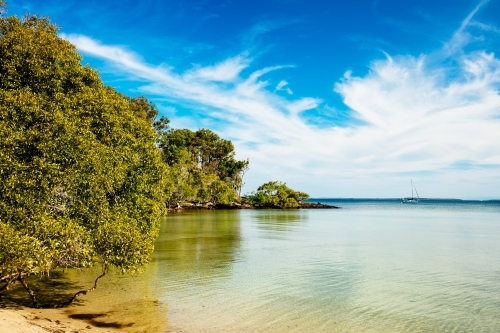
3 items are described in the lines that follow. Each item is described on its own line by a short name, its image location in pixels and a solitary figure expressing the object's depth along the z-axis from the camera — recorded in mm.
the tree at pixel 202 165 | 81938
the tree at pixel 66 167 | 11984
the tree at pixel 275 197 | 118938
